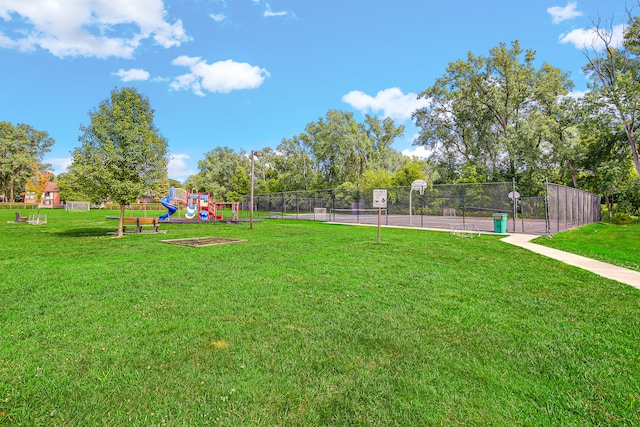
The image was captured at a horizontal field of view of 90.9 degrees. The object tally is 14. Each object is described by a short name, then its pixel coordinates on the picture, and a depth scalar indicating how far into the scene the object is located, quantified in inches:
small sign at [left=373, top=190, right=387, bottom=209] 410.6
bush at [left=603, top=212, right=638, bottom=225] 994.1
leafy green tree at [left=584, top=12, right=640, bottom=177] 1014.4
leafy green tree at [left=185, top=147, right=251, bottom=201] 2321.6
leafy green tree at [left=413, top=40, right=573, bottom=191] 1318.9
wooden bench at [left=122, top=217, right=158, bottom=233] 589.6
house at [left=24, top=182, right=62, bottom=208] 3058.6
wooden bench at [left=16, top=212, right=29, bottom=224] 796.0
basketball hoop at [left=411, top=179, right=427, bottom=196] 906.0
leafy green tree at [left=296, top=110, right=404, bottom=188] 2138.3
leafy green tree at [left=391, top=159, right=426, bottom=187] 1668.3
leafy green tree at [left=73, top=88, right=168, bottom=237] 467.5
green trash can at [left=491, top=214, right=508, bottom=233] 601.9
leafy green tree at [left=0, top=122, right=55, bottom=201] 2450.8
